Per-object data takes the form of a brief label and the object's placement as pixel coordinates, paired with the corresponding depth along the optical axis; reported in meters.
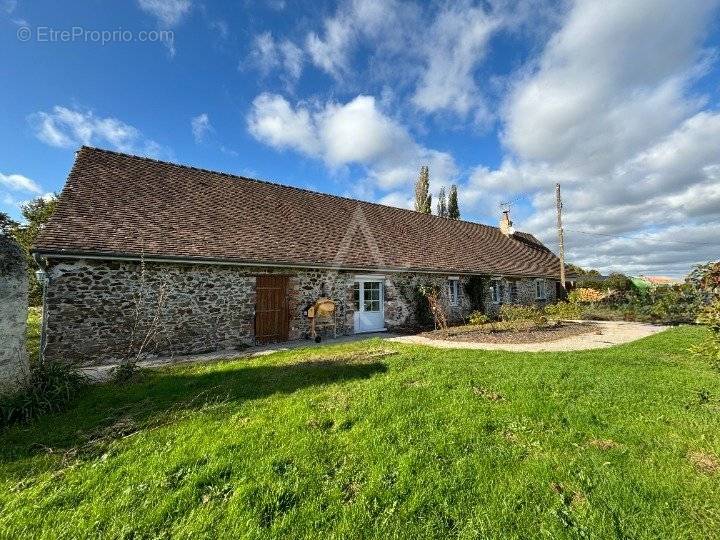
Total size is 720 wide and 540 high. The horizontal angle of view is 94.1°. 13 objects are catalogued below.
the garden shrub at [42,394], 4.94
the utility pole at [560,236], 19.86
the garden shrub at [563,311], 16.70
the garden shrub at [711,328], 4.09
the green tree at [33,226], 17.16
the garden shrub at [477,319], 14.34
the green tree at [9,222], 19.53
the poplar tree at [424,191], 34.28
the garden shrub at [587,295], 21.21
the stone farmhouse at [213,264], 8.68
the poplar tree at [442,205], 36.72
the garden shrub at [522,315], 14.18
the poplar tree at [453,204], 35.97
